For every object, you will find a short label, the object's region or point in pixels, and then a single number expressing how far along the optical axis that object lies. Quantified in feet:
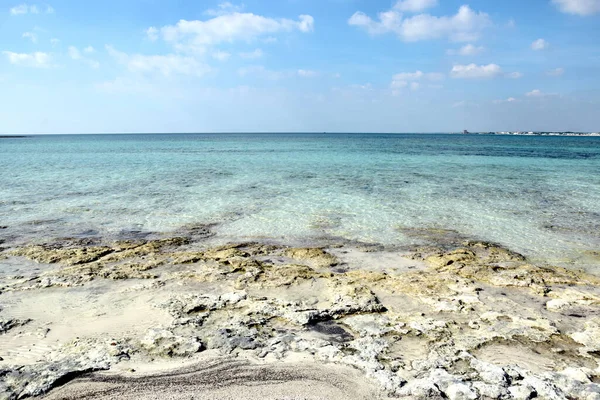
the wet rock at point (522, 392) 11.93
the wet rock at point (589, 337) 14.84
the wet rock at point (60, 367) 12.10
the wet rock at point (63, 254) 25.10
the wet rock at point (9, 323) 15.93
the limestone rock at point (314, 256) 25.36
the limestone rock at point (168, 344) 14.32
